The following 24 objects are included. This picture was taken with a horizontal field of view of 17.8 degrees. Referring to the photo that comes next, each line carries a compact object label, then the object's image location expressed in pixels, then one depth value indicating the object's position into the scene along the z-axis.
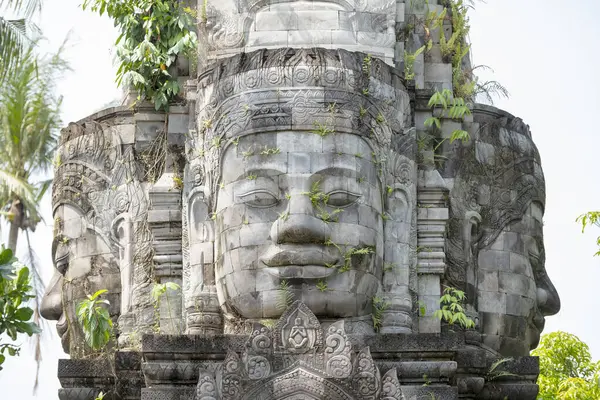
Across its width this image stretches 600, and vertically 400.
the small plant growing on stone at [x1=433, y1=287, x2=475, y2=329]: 28.50
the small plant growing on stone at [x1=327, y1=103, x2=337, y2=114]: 28.14
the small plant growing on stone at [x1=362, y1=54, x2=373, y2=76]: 28.52
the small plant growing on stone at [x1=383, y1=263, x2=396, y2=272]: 28.48
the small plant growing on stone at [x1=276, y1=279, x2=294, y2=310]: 27.41
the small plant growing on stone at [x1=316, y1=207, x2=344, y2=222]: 27.70
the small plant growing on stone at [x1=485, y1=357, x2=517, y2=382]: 28.52
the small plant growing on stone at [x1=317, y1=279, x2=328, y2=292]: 27.48
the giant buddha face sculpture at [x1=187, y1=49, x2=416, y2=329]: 27.58
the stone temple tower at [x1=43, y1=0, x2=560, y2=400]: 26.56
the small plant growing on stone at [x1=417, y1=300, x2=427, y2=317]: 28.72
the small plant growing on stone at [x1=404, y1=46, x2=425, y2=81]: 29.55
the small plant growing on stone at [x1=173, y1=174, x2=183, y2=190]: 29.41
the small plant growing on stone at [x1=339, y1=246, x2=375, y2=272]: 27.62
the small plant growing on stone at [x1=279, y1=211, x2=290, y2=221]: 27.59
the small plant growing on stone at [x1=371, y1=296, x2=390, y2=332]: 28.02
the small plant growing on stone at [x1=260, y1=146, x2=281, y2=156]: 27.92
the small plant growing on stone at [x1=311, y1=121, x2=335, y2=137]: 28.02
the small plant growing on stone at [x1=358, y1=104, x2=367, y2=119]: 28.33
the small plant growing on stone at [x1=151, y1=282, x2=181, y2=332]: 28.66
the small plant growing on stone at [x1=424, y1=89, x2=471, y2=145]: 29.48
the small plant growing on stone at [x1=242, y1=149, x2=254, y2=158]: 28.05
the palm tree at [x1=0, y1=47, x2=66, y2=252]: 38.97
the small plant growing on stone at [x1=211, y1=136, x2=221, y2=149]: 28.42
